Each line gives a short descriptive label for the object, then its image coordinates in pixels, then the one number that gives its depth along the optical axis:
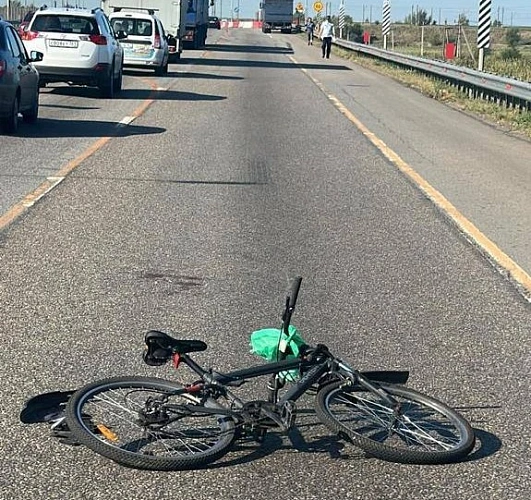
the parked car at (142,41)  32.34
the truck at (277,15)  100.06
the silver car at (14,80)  15.93
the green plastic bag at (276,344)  5.01
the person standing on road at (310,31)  72.38
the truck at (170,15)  40.66
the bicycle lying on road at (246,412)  4.72
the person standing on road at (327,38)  50.56
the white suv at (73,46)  23.05
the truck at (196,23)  49.22
